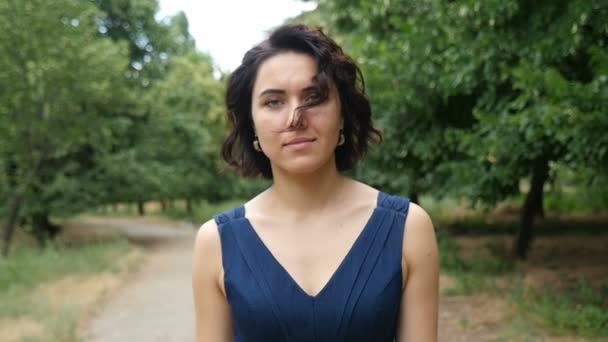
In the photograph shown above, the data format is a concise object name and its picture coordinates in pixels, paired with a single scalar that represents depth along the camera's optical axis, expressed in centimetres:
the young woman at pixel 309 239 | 147
